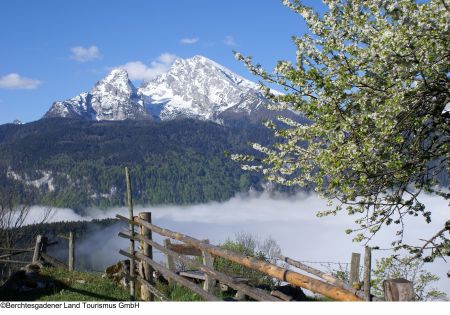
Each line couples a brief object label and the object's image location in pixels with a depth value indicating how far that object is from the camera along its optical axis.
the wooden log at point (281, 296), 8.85
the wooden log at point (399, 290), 5.76
